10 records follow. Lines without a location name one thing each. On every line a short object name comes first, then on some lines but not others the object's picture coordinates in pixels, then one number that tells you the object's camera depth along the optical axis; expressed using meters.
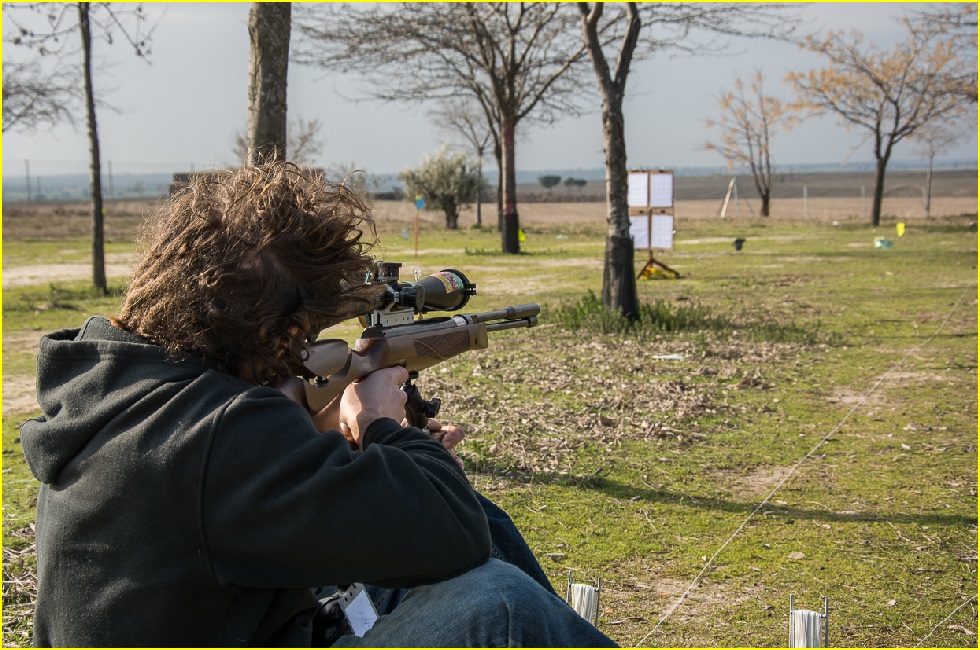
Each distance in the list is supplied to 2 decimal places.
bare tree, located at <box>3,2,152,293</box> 13.61
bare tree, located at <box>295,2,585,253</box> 15.50
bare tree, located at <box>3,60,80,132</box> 20.83
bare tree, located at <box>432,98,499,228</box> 39.57
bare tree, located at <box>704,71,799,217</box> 39.47
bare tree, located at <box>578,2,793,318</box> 10.17
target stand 16.70
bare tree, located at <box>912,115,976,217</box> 31.61
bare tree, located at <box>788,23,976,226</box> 28.59
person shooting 1.61
